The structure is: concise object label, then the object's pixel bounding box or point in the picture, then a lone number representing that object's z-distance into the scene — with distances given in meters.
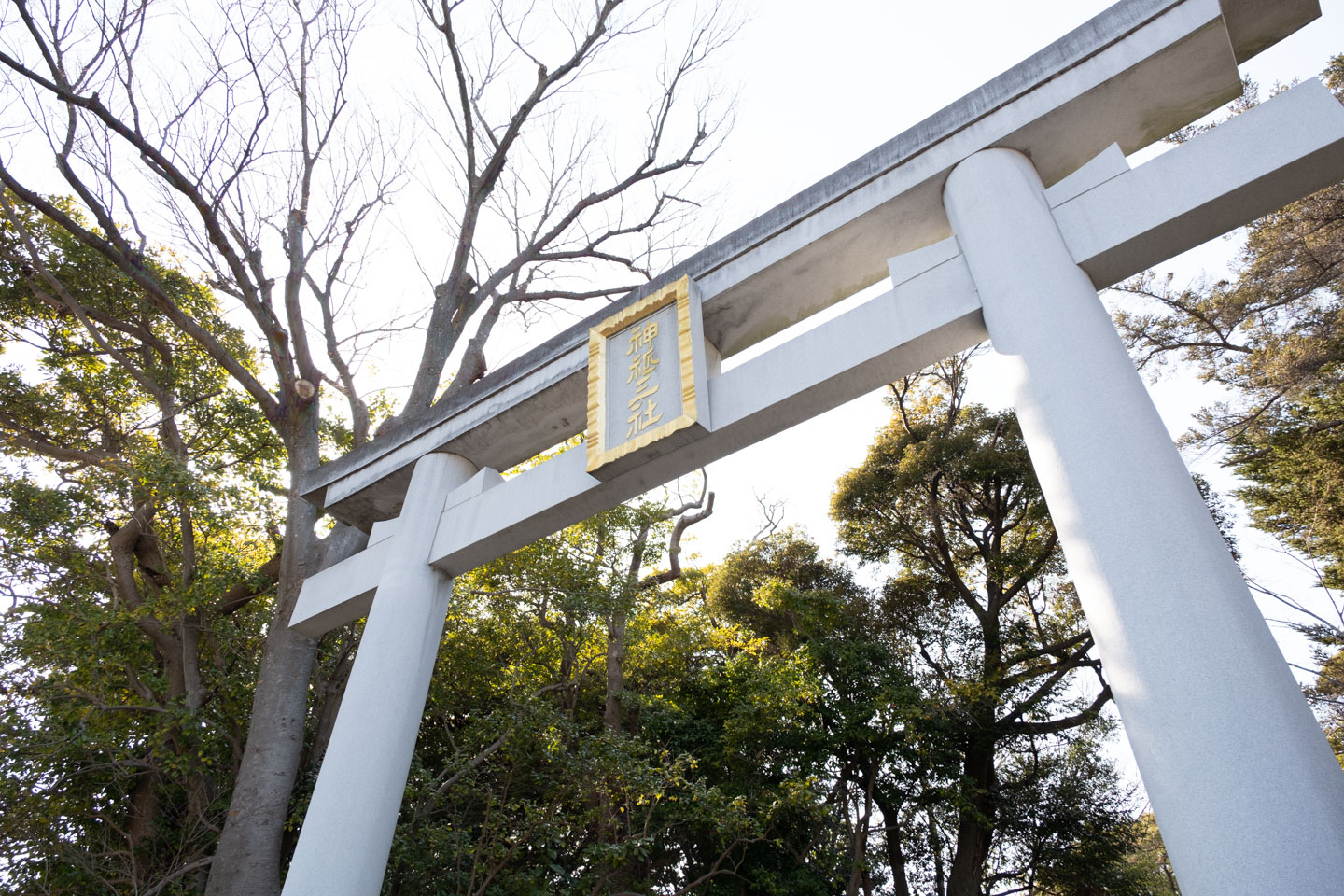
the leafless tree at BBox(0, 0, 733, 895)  4.86
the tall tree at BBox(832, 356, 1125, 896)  9.64
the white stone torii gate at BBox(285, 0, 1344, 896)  1.71
